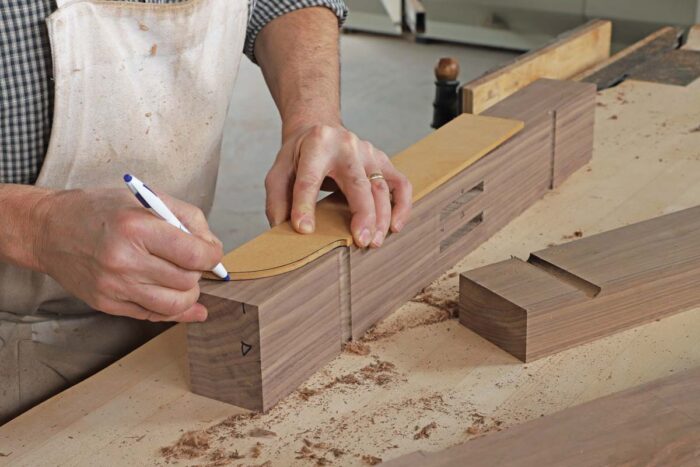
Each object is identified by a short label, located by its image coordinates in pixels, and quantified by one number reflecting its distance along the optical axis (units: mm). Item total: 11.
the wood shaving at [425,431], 1186
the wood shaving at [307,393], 1244
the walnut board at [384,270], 1211
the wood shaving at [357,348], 1305
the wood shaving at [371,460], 1158
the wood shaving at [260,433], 1195
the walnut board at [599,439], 1106
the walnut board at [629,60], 1940
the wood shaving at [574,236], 1486
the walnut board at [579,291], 1280
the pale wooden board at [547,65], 1817
